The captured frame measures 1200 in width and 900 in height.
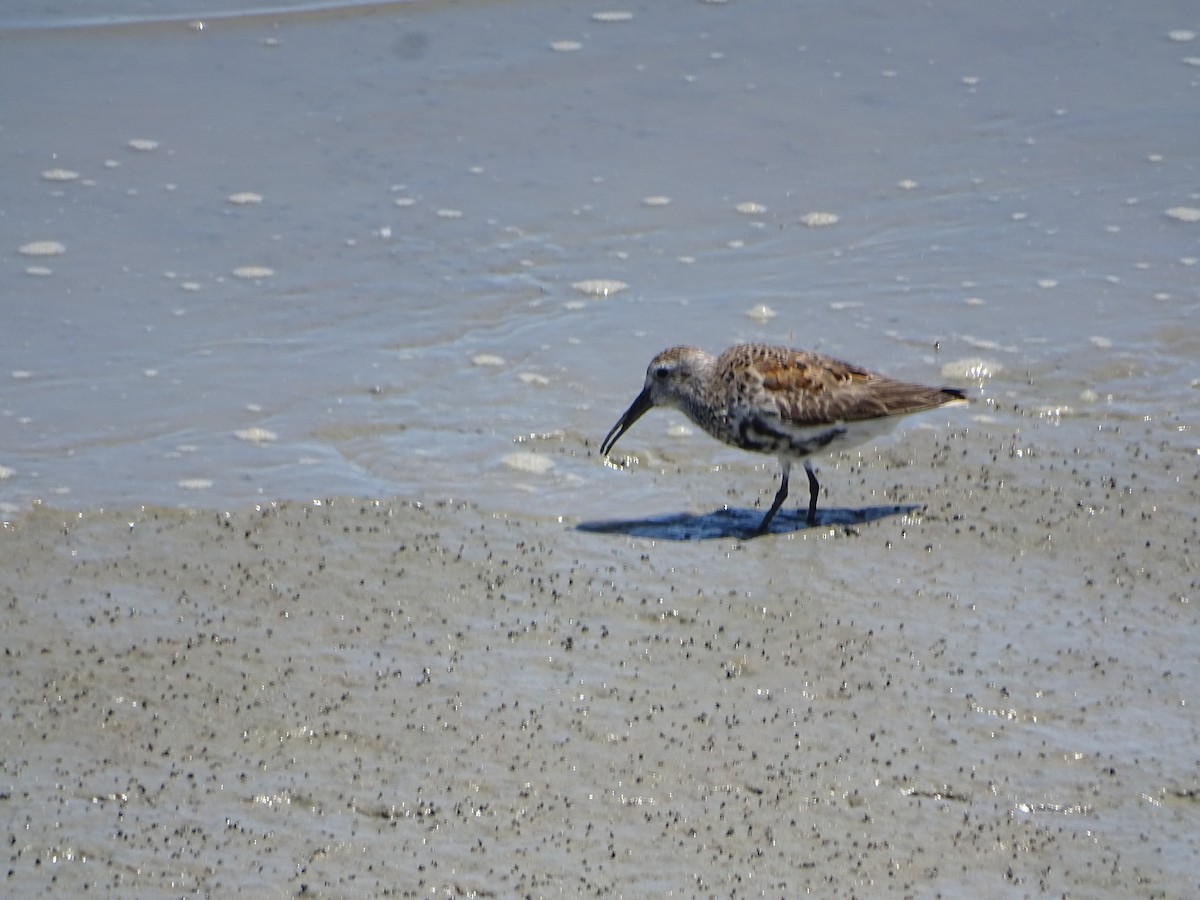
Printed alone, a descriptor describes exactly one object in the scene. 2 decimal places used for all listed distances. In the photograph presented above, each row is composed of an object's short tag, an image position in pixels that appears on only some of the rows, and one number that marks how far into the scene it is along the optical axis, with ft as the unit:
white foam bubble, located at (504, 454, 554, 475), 50.16
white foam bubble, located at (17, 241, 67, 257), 64.85
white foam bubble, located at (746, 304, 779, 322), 60.44
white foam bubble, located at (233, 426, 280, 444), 51.70
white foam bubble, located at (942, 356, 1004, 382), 55.98
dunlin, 47.39
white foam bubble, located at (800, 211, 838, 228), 69.10
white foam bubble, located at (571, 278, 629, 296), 63.00
